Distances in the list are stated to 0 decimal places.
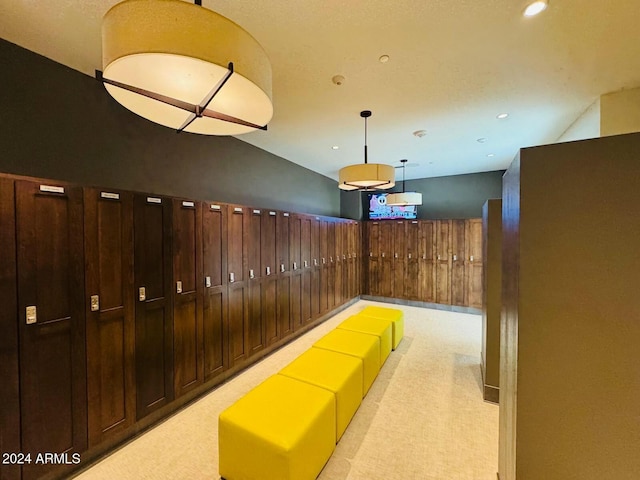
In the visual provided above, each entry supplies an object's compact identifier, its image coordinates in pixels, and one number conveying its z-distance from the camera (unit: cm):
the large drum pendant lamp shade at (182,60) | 95
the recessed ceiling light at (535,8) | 162
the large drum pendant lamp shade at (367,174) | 307
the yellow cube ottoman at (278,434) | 162
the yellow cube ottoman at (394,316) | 408
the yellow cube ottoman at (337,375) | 221
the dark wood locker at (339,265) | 593
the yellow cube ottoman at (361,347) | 280
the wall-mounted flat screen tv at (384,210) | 704
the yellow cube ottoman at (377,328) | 343
